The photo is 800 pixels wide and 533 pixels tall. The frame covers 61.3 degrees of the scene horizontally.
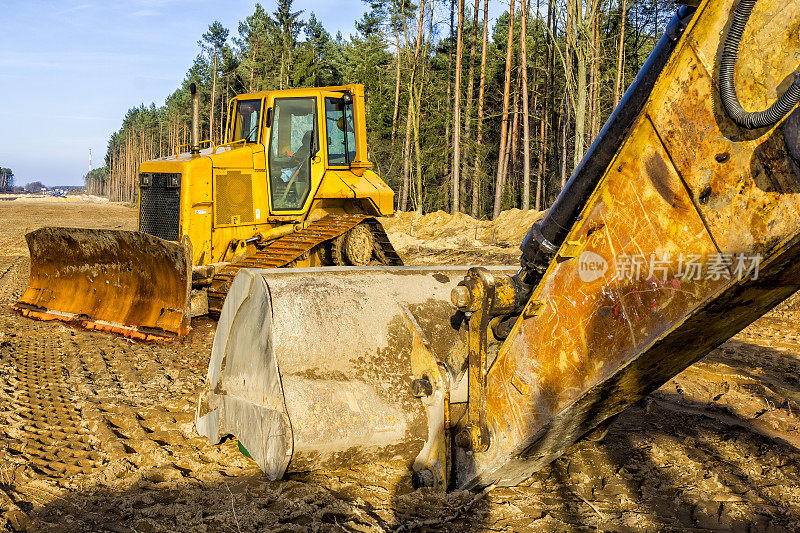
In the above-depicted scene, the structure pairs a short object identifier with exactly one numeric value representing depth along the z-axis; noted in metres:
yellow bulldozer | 7.47
